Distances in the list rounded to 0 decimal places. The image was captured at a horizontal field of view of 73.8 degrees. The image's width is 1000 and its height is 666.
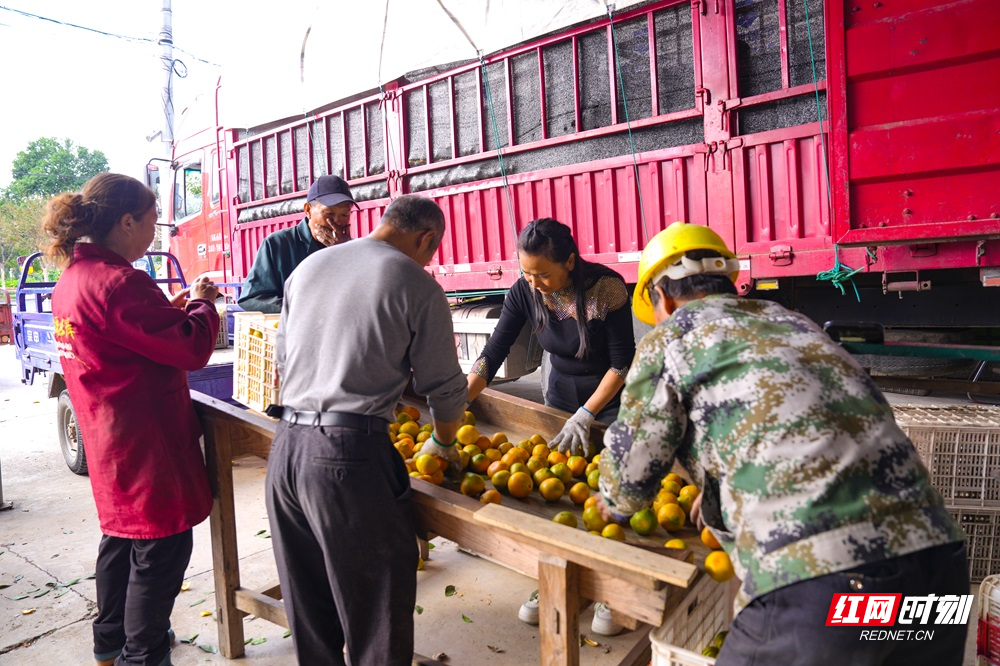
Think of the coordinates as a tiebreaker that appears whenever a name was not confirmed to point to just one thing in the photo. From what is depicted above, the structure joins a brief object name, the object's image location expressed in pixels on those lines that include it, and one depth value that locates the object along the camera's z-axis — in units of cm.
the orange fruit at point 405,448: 299
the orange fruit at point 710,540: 202
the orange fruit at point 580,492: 254
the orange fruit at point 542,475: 263
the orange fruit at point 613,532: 208
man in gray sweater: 217
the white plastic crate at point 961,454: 362
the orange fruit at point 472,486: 252
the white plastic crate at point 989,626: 242
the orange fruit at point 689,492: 238
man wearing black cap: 369
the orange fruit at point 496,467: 270
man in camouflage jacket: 139
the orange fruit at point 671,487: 253
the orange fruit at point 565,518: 218
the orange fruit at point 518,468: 263
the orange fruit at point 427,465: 254
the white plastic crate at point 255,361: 306
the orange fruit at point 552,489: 255
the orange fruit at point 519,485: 254
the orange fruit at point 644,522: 214
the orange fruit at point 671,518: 220
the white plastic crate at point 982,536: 366
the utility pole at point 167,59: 1725
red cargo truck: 398
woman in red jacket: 260
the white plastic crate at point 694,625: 185
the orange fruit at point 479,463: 278
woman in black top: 328
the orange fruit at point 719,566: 185
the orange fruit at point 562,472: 265
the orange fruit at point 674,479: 260
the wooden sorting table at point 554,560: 176
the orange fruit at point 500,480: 261
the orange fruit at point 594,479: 258
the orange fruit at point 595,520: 217
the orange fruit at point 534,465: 273
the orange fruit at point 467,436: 302
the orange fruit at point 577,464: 275
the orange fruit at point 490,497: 240
